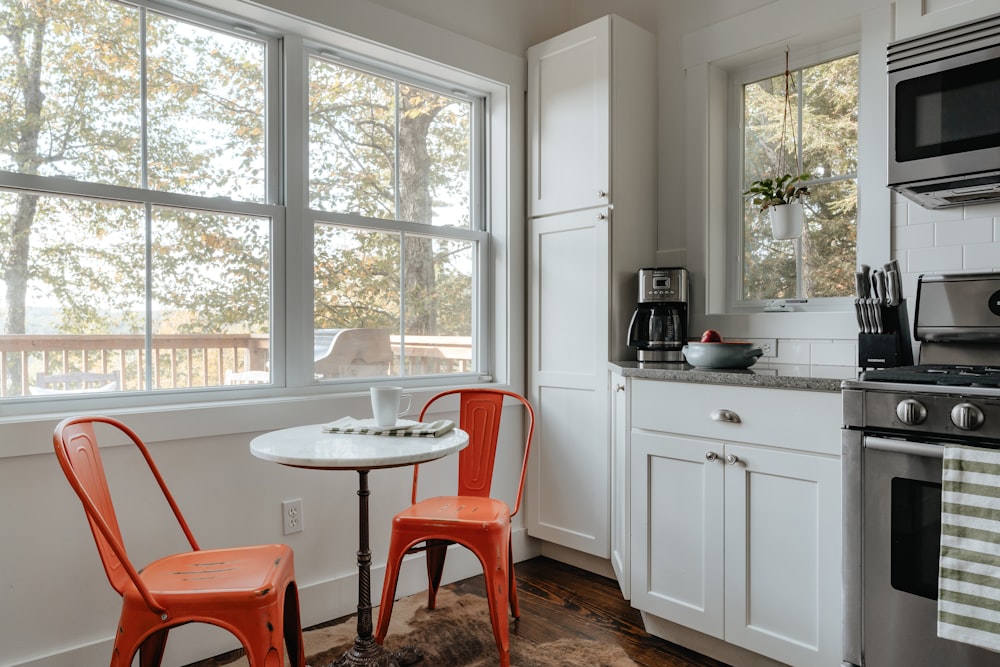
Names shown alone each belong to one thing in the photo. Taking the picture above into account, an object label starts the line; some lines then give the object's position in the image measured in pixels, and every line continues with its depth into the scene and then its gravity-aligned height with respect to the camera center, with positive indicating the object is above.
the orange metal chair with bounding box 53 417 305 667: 1.47 -0.61
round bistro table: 1.64 -0.33
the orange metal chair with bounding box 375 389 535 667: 2.01 -0.66
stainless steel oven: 1.55 -0.43
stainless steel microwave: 1.79 +0.61
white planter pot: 2.51 +0.41
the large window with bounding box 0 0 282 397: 1.97 +0.42
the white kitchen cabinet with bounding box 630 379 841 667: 1.83 -0.58
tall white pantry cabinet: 2.79 +0.38
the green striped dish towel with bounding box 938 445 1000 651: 1.45 -0.50
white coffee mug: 1.99 -0.23
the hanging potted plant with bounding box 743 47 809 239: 2.52 +0.48
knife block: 2.00 -0.05
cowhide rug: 2.13 -1.08
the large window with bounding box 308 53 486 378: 2.61 +0.45
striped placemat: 1.94 -0.30
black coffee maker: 2.71 +0.04
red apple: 2.32 -0.04
